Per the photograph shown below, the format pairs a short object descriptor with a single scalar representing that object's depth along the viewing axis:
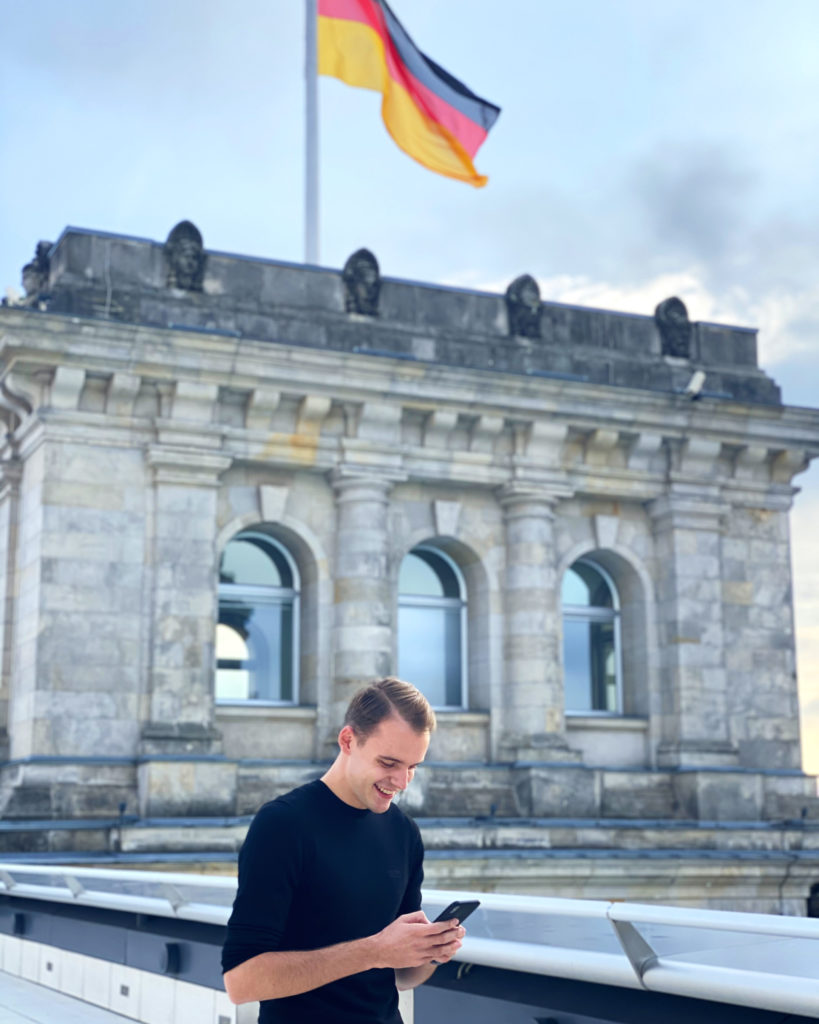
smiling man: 4.35
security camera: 24.95
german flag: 26.16
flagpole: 26.19
